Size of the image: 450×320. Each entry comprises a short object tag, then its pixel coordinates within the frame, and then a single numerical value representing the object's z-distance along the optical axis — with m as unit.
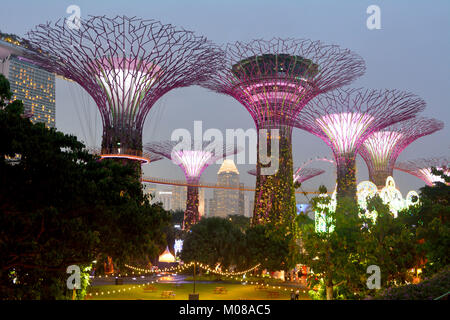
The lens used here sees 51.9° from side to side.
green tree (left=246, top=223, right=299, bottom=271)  36.44
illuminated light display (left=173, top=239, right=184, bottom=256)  55.03
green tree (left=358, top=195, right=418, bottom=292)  17.06
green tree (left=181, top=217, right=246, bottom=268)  37.25
